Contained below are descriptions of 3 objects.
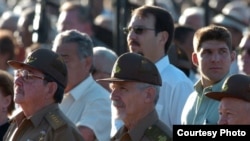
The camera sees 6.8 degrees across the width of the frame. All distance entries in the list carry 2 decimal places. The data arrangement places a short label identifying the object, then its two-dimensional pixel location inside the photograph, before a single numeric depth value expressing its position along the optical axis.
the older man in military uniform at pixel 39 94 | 15.39
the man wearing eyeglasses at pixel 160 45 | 17.33
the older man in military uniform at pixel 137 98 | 15.08
